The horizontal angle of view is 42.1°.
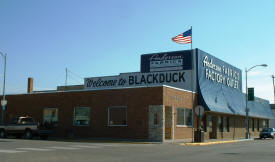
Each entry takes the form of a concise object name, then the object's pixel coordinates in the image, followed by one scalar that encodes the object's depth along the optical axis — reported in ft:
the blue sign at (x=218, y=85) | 116.47
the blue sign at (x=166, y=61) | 122.31
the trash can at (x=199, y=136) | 91.81
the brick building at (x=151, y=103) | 97.30
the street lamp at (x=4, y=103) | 112.57
